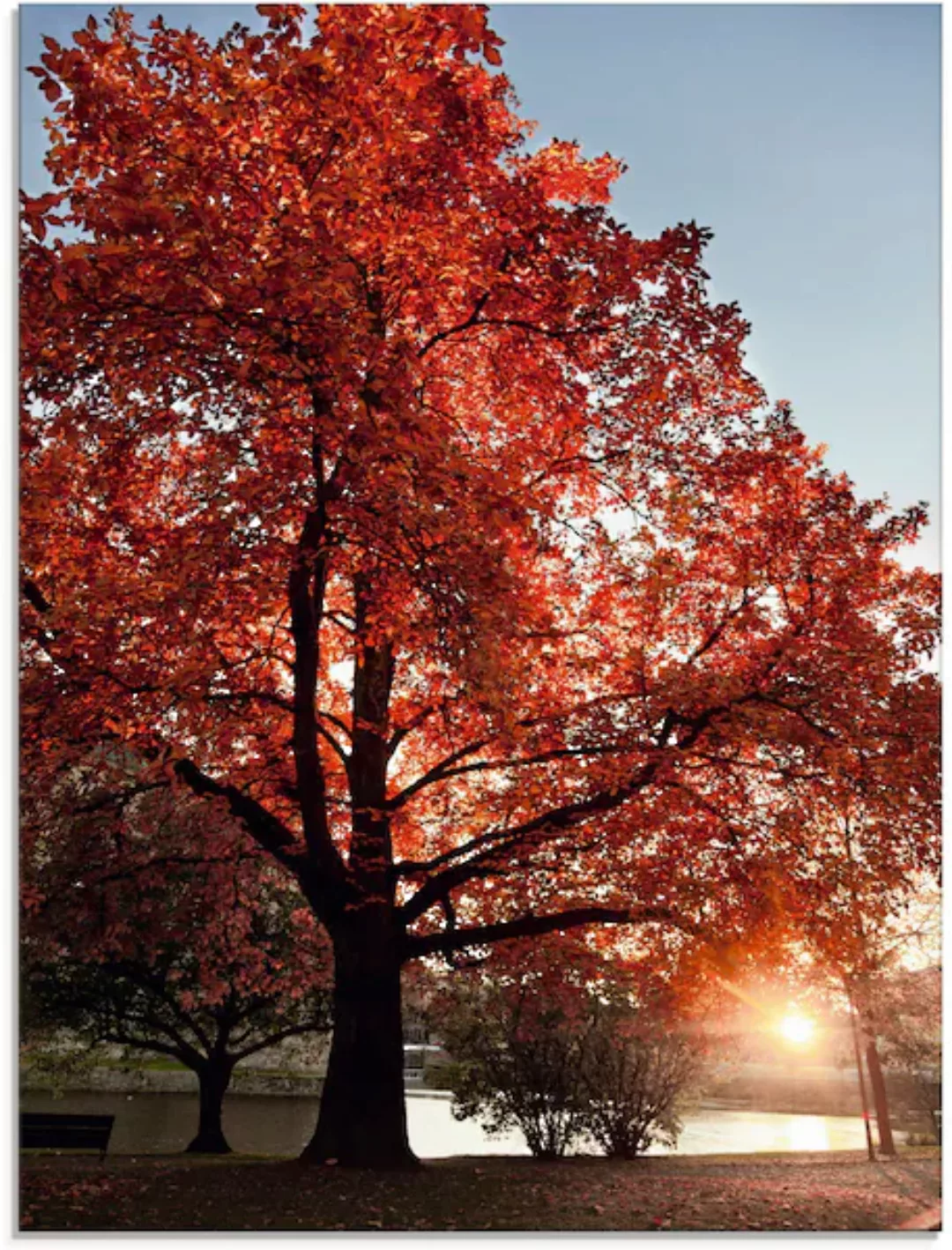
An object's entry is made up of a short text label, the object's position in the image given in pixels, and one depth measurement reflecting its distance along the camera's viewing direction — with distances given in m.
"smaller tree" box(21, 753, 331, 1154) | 8.52
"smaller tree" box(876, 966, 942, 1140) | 7.72
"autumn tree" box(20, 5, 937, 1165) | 5.30
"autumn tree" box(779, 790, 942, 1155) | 6.77
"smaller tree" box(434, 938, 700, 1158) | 11.58
